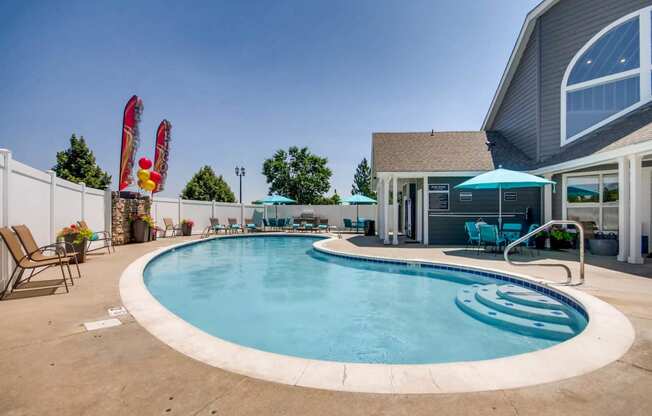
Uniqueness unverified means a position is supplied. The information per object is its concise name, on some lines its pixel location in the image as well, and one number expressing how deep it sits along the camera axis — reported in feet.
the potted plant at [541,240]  33.91
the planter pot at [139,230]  42.16
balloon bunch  46.91
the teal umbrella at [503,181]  27.43
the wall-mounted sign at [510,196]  38.91
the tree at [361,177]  202.59
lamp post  107.04
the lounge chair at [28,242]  15.54
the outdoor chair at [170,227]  50.27
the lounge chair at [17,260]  14.28
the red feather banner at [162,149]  56.95
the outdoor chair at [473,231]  32.12
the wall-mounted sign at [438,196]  39.93
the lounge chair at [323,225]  65.31
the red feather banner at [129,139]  42.83
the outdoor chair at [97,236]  28.53
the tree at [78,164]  104.37
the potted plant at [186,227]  53.67
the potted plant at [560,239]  32.53
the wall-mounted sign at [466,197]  39.52
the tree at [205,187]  162.81
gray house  27.50
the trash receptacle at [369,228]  55.36
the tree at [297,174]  120.88
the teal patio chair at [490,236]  29.99
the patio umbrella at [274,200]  64.44
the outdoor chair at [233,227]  58.49
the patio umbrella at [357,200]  59.93
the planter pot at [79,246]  24.57
